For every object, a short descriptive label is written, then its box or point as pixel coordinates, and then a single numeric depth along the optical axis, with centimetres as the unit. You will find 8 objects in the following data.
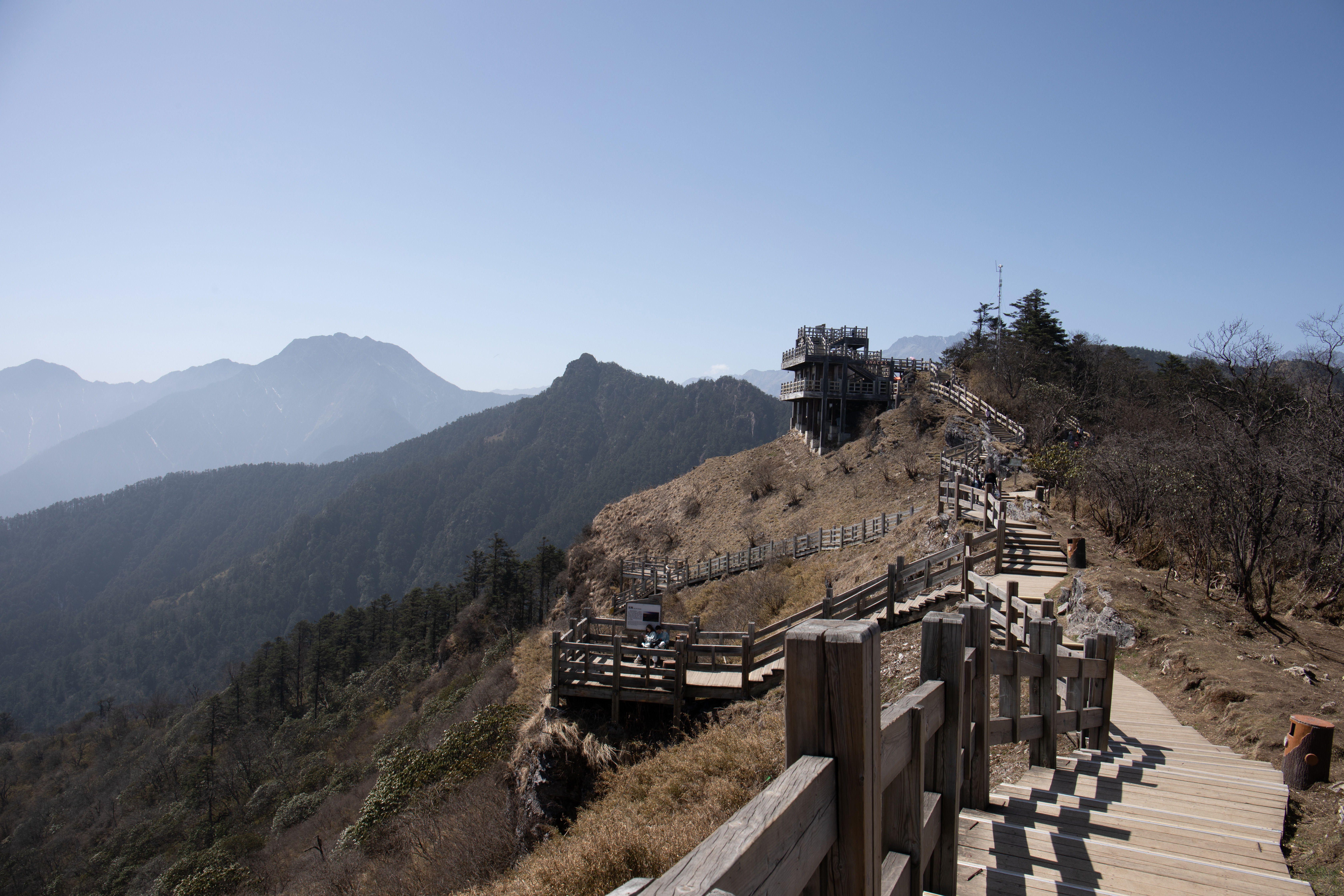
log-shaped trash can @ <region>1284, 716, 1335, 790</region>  527
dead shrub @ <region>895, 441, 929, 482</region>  3103
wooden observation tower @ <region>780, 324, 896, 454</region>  4250
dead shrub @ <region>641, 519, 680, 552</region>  3916
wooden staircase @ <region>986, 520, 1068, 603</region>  1395
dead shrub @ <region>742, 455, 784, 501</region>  3997
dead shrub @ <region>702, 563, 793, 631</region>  2045
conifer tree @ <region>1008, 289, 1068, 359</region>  4431
